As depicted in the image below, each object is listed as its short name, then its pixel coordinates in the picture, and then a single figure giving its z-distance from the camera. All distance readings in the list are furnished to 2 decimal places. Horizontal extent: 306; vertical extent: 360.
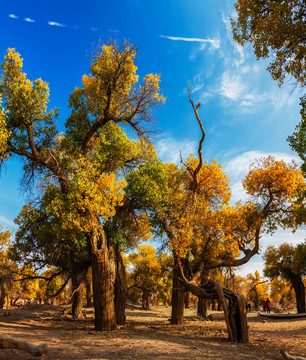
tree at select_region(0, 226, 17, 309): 19.11
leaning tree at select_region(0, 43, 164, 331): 12.87
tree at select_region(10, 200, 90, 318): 15.23
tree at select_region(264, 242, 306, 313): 26.55
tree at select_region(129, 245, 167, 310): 33.12
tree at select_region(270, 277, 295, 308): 50.89
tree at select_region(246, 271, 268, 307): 55.18
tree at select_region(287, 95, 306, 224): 10.52
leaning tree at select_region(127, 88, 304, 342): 15.31
